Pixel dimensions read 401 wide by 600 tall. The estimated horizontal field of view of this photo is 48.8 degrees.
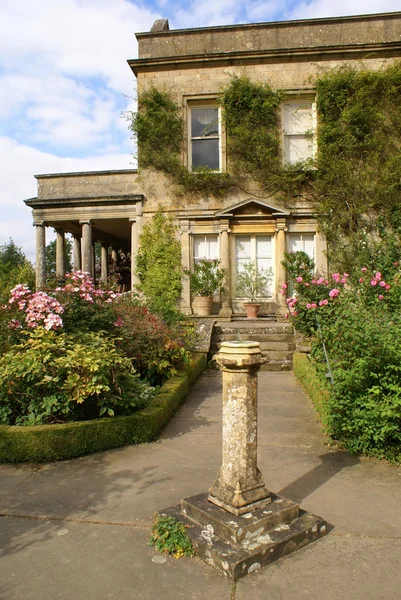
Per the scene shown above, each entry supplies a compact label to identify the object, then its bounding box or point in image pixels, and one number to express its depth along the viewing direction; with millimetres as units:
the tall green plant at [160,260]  12648
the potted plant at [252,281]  12703
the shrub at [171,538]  2799
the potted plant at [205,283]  12359
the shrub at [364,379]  4113
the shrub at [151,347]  6641
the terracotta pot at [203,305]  12320
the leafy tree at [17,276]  15109
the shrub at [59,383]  4586
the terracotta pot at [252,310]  12058
